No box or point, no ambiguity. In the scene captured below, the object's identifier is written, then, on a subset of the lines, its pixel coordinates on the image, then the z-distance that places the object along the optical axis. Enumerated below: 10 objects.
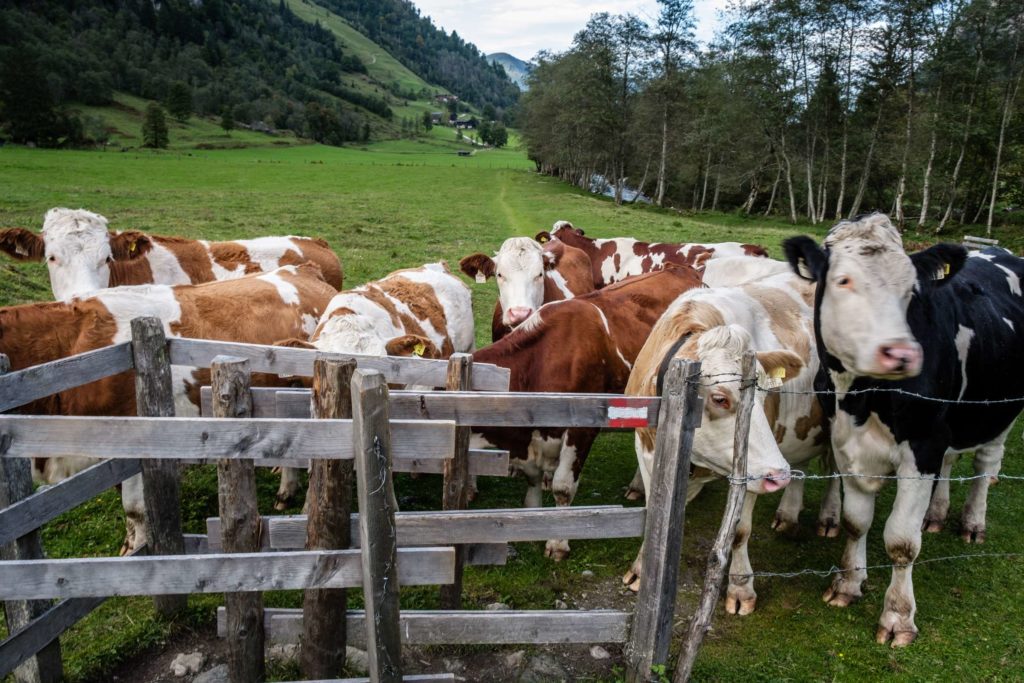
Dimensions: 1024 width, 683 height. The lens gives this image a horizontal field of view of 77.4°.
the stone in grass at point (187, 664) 3.92
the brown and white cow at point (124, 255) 7.59
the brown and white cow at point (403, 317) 5.39
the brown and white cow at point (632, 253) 12.06
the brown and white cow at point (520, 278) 8.41
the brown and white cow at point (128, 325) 4.90
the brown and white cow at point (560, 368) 5.72
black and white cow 4.15
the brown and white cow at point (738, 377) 4.10
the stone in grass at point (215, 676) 3.80
